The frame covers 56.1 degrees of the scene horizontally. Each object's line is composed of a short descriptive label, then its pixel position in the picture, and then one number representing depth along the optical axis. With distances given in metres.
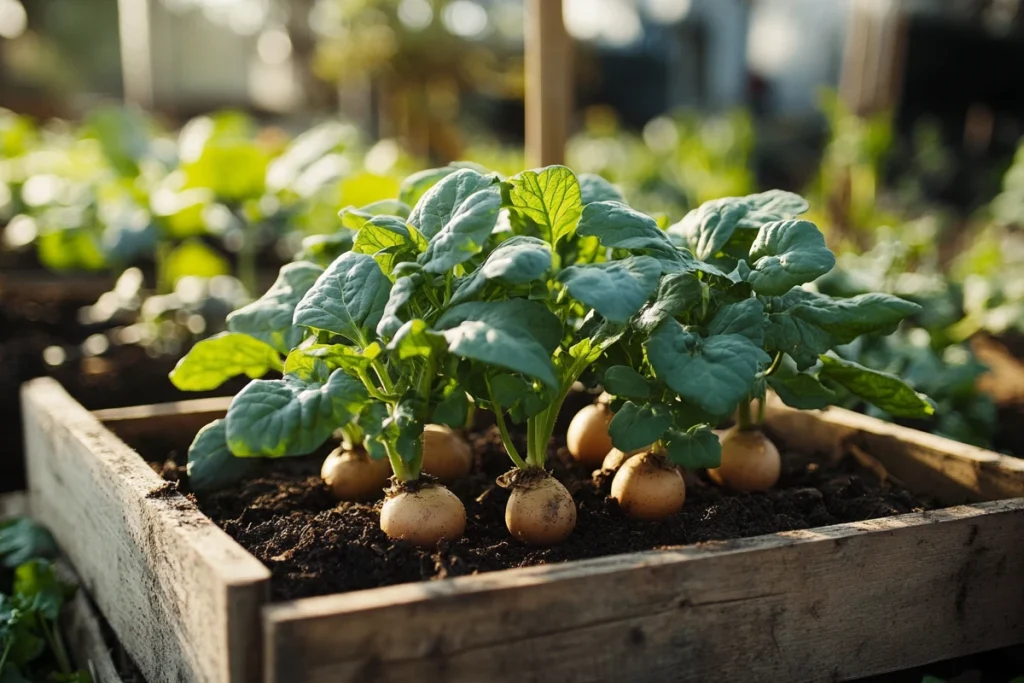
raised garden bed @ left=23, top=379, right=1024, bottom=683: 1.12
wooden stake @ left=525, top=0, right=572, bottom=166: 2.67
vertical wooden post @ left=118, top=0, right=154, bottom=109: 6.13
